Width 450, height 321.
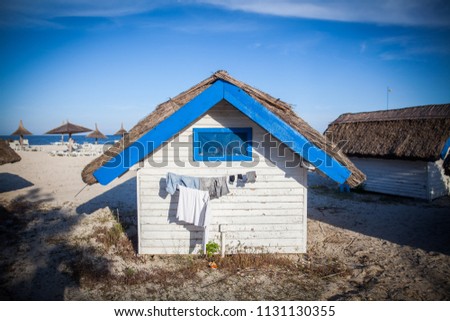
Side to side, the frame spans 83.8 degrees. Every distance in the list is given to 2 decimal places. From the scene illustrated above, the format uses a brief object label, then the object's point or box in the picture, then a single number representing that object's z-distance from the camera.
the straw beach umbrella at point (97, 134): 32.97
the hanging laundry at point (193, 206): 5.66
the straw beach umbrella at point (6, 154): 11.62
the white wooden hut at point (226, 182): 5.82
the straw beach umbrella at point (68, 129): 25.19
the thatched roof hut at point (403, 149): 11.49
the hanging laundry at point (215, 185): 5.82
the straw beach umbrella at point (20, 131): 34.35
